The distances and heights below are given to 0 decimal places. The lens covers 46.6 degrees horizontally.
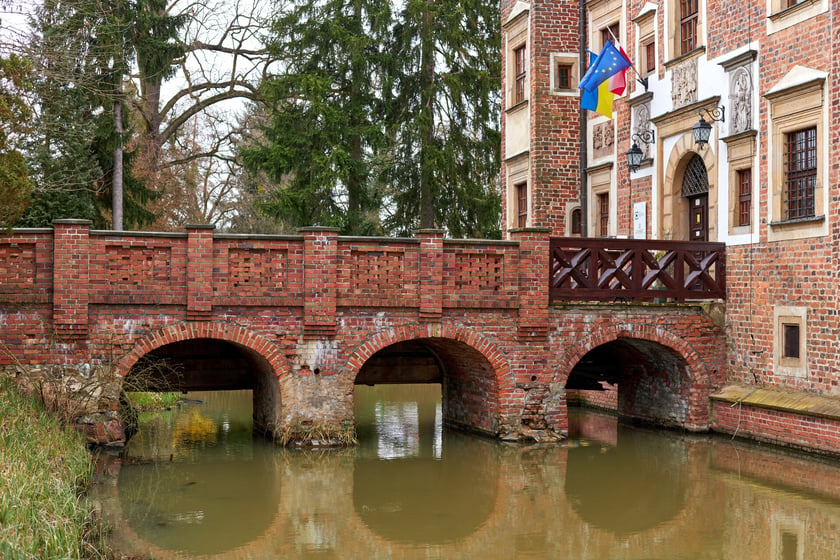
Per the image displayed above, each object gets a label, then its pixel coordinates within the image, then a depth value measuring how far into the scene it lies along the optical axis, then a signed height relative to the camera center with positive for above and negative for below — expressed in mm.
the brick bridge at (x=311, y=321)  14742 -567
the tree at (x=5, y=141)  12406 +1831
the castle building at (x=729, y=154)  15141 +2563
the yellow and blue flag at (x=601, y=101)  19797 +3830
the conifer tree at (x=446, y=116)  28033 +5070
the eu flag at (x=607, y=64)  19156 +4410
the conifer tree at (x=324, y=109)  27203 +5077
